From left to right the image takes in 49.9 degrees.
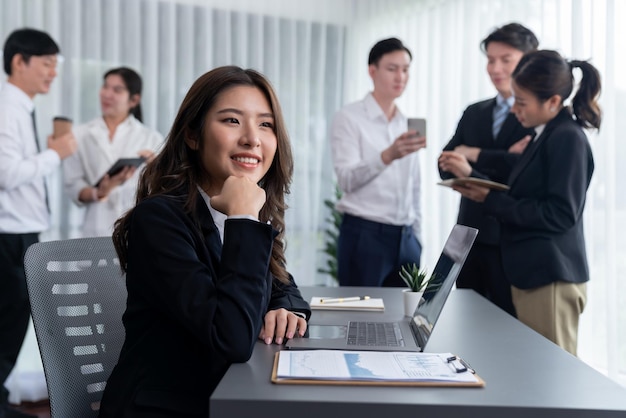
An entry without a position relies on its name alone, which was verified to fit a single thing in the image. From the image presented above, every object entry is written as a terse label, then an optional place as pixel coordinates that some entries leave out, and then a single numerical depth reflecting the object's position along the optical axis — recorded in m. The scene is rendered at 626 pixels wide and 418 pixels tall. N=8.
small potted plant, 1.89
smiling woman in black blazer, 1.32
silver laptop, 1.47
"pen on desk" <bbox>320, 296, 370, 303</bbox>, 2.08
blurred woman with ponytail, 2.47
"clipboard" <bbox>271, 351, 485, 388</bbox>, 1.17
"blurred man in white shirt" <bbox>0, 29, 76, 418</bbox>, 3.29
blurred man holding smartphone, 3.48
